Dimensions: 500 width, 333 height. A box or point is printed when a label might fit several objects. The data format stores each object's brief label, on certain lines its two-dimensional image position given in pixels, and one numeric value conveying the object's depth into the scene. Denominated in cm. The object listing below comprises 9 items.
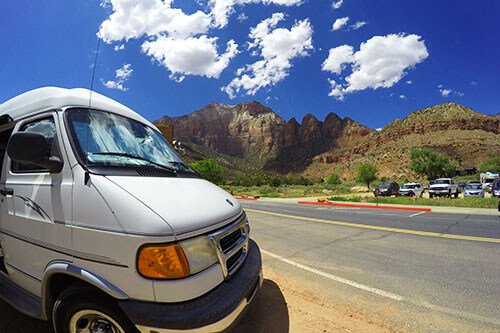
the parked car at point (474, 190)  2191
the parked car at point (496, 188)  1775
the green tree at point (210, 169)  5875
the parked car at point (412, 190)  2659
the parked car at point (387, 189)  2752
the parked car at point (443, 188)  2325
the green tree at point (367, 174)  6066
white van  158
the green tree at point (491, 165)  6639
